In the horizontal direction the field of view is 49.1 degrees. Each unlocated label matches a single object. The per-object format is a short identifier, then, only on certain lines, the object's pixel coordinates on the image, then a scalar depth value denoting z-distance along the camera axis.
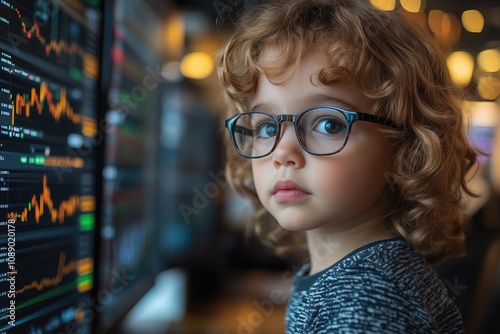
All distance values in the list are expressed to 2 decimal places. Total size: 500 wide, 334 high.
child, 0.68
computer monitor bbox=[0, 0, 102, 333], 0.62
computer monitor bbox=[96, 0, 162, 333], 1.01
